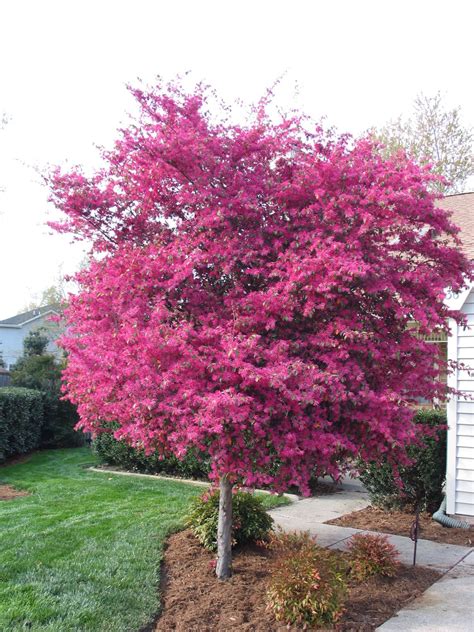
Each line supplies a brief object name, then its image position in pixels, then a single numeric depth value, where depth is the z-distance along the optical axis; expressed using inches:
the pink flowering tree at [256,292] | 144.9
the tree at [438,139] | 796.6
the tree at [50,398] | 491.8
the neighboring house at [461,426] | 251.1
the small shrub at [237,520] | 202.4
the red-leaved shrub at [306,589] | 146.8
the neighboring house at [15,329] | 1416.1
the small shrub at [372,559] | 180.2
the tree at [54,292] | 1182.6
